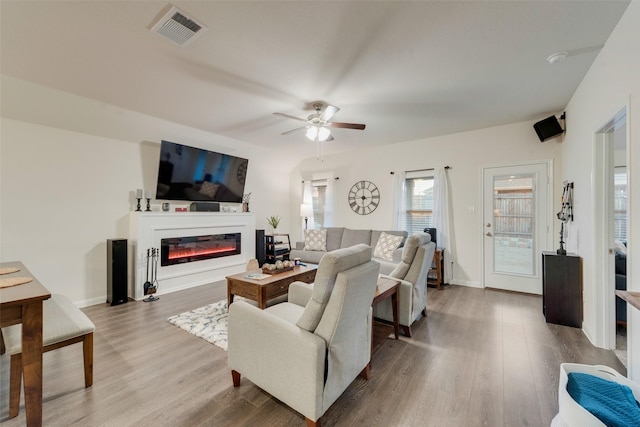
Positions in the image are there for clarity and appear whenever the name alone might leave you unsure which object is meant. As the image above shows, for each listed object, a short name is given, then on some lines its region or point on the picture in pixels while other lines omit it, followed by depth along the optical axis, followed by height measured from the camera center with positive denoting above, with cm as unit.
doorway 240 -11
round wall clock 550 +38
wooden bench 160 -77
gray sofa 500 -49
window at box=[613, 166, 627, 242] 432 +27
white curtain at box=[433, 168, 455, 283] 462 -14
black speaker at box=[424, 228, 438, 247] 463 -31
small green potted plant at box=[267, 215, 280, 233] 615 -14
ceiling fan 322 +114
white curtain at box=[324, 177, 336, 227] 600 +28
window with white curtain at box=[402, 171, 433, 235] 496 +27
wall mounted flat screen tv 407 +70
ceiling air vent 184 +140
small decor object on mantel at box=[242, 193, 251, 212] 557 +28
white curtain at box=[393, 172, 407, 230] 511 +20
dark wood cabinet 288 -83
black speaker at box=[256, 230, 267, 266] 566 -69
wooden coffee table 286 -80
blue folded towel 110 -84
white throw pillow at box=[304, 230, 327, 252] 532 -52
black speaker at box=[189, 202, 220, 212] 457 +15
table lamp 611 +12
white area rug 261 -120
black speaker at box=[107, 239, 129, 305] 353 -78
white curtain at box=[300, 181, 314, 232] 632 +48
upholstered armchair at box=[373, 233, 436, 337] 267 -69
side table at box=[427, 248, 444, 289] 436 -91
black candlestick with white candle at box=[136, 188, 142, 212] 392 +30
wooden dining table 137 -64
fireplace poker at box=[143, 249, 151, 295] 379 -99
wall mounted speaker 361 +122
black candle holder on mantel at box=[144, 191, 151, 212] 403 +27
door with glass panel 396 -16
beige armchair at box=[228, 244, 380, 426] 146 -75
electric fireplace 417 -58
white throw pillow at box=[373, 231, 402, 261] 445 -53
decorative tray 326 -70
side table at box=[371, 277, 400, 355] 244 -74
